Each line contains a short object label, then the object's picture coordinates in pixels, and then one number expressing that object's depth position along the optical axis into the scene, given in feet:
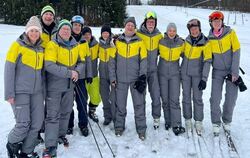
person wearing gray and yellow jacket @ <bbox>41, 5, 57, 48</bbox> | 10.92
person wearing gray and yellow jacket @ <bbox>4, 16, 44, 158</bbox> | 9.40
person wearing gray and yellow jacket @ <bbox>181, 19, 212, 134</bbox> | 11.56
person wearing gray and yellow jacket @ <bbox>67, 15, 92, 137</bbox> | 11.51
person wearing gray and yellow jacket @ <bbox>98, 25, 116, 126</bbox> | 12.38
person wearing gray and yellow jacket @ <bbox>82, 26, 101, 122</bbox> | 12.38
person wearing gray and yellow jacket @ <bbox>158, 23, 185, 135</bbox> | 11.88
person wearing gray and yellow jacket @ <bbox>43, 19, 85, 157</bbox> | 10.19
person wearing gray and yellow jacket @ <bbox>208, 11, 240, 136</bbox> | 11.40
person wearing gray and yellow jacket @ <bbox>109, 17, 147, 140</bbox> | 11.50
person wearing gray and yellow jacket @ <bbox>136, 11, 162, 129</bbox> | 11.75
